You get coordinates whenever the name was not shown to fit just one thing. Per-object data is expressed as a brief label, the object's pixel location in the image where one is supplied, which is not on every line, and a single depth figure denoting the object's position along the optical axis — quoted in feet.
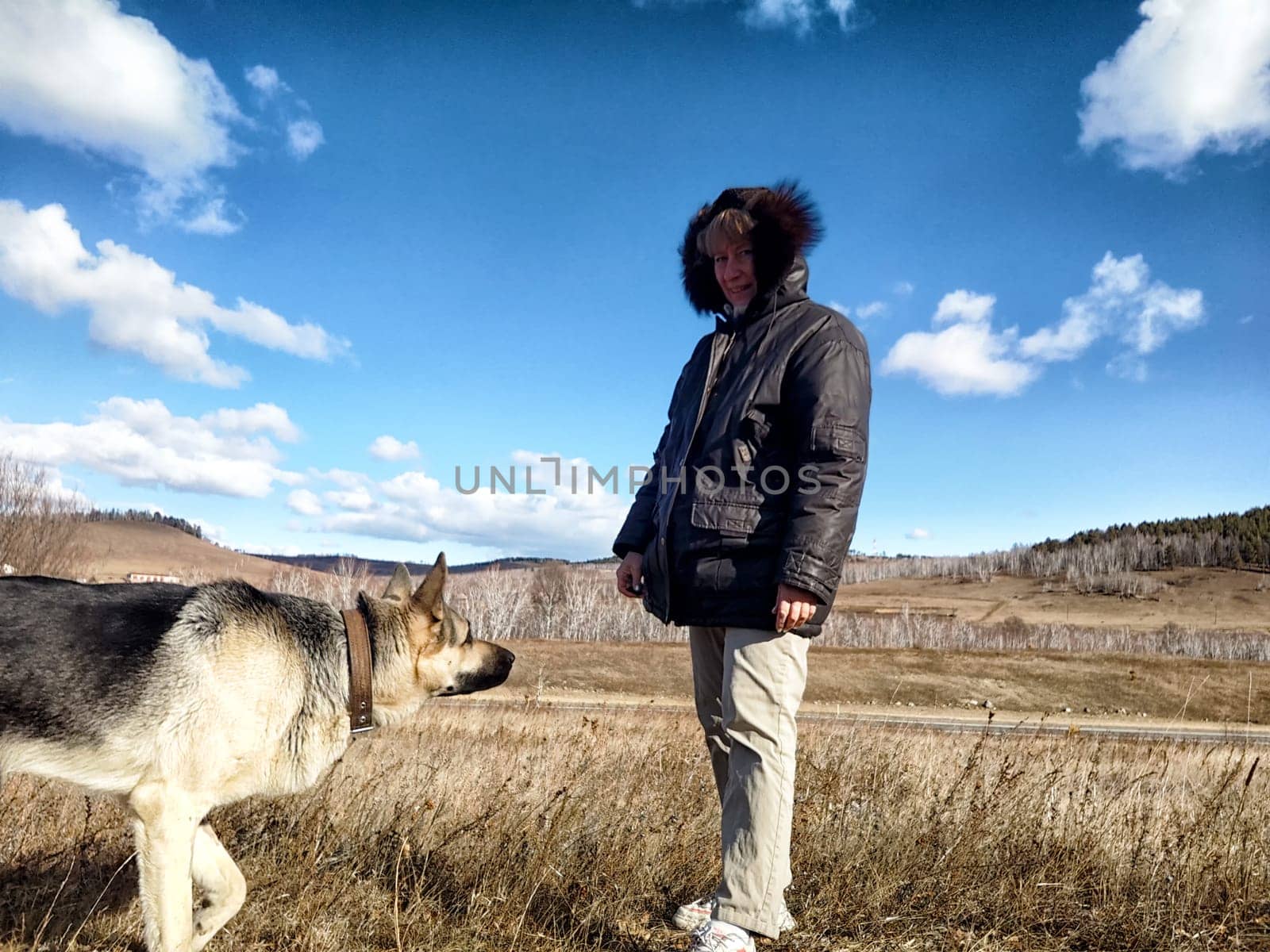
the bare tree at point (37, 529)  146.51
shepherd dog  10.23
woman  10.17
